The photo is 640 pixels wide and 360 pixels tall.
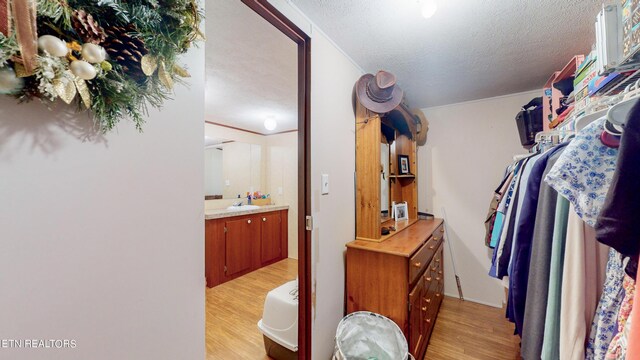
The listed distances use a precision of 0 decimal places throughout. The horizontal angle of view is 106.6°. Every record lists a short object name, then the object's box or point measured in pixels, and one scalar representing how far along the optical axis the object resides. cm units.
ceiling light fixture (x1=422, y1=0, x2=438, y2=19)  110
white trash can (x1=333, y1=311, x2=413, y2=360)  151
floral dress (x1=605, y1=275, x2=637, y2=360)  58
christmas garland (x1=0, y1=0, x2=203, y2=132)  42
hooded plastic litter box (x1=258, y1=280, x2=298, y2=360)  166
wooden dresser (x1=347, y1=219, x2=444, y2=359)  152
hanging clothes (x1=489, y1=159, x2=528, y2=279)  123
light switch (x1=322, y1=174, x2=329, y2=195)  151
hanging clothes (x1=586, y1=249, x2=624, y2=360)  64
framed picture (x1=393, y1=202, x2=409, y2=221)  253
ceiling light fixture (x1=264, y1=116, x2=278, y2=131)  320
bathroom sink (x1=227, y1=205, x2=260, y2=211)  350
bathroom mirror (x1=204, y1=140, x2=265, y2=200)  374
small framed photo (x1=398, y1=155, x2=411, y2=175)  260
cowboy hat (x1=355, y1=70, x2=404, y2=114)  178
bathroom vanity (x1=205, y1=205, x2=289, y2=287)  299
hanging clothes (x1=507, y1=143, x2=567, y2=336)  94
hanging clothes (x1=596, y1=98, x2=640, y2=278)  48
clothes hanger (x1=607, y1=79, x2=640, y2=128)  57
